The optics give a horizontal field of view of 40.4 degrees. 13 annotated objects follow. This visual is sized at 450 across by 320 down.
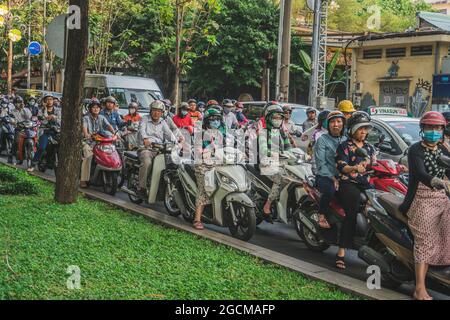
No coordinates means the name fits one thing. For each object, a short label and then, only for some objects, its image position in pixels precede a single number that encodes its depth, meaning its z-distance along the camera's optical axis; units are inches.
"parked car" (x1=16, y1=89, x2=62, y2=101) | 905.5
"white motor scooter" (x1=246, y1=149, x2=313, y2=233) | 297.9
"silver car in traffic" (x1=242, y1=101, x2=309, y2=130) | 633.9
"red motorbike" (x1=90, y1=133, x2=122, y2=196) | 406.0
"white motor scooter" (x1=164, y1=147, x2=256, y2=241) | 286.4
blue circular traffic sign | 785.6
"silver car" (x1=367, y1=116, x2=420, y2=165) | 377.1
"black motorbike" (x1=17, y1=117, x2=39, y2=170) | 526.0
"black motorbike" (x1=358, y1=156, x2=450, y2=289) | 209.8
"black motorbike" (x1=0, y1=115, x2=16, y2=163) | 584.8
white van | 733.9
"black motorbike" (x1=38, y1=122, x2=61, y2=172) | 490.3
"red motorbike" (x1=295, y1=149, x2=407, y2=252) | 245.0
